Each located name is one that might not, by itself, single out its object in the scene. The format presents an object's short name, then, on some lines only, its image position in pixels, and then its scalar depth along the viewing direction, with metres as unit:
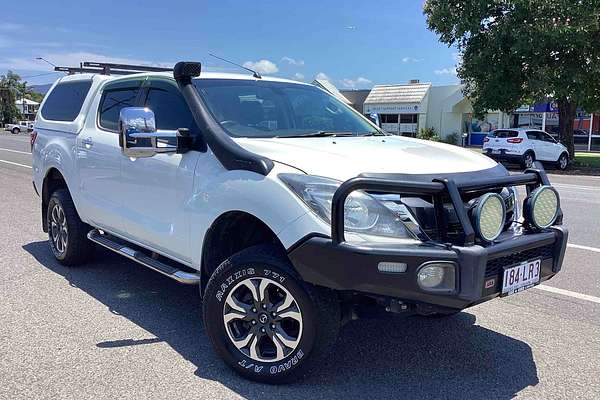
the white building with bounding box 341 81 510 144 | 42.69
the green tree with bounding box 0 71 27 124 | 87.94
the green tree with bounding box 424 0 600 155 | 20.91
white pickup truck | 3.00
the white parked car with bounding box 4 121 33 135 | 62.04
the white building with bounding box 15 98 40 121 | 93.94
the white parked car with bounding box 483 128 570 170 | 23.41
